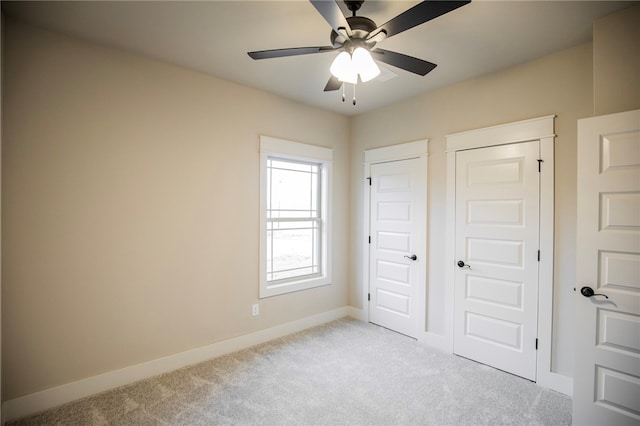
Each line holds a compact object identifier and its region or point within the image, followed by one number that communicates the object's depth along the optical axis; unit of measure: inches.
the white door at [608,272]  74.2
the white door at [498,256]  105.3
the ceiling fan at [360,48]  62.3
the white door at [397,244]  137.3
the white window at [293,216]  135.9
